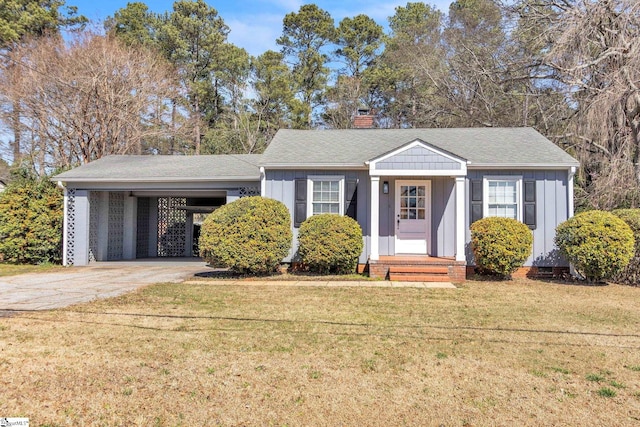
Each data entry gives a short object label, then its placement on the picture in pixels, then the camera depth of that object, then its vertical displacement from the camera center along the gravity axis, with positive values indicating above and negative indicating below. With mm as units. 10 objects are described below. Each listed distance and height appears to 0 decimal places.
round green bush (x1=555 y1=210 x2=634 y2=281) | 8953 -389
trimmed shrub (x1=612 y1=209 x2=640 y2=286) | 9391 -843
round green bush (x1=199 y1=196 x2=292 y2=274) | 9508 -283
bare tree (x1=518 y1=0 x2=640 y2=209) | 12172 +4373
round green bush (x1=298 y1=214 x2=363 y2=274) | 9812 -378
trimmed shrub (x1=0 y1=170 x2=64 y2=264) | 12305 +43
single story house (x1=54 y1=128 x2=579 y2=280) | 10000 +1008
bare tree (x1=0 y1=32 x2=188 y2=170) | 19562 +5937
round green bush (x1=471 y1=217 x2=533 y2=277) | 9492 -416
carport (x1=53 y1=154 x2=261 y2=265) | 12211 +788
